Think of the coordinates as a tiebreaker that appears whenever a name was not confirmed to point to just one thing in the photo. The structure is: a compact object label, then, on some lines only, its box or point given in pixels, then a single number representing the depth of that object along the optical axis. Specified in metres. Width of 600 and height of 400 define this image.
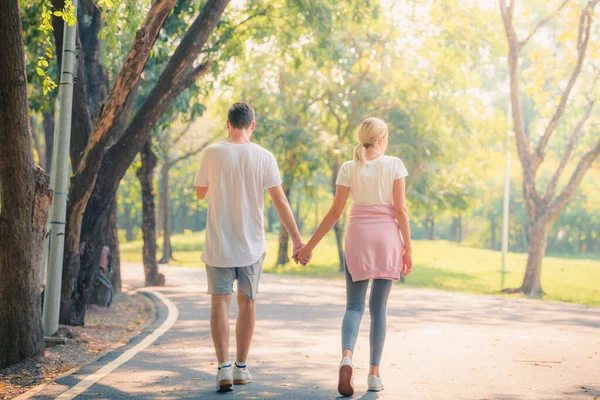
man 6.76
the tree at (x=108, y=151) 10.48
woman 6.77
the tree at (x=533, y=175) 23.72
